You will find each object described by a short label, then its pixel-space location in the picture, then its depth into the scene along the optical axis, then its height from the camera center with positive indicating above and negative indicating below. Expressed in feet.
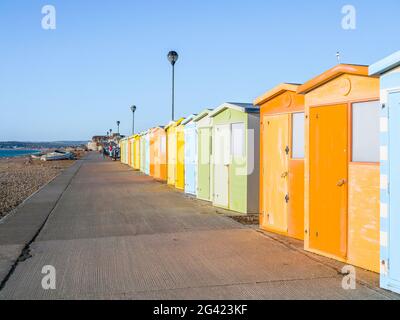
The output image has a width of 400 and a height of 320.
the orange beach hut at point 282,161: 26.55 -0.79
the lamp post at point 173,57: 69.21 +13.83
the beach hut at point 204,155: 44.23 -0.68
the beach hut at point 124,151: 141.90 -0.89
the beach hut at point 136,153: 106.22 -1.14
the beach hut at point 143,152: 92.73 -0.78
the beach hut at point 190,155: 49.96 -0.79
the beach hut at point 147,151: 86.53 -0.58
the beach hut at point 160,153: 70.49 -0.78
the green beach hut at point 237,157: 35.70 -0.74
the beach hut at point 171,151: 61.72 -0.40
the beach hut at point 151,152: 80.62 -0.69
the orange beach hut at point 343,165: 19.69 -0.82
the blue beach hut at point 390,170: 17.06 -0.85
